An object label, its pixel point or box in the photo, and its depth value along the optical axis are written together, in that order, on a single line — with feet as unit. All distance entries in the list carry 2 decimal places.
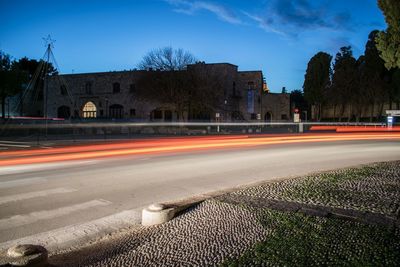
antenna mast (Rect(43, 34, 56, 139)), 83.44
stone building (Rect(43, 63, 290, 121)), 177.68
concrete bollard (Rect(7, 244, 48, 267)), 12.82
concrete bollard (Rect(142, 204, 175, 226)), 18.76
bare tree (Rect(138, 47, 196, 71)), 147.74
